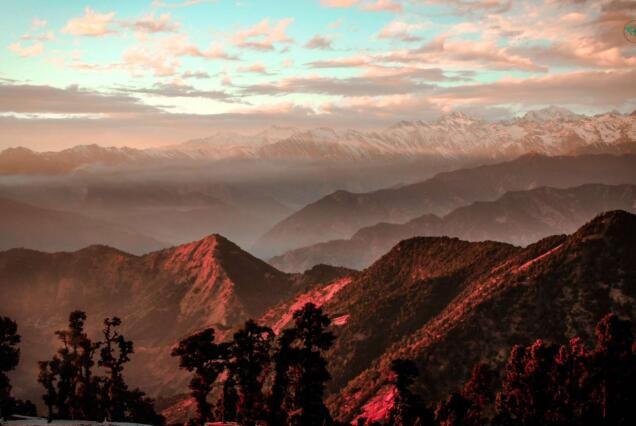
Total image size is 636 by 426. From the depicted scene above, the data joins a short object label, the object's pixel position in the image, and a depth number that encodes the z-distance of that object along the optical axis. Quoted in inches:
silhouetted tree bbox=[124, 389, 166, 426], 5915.4
